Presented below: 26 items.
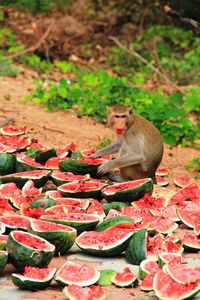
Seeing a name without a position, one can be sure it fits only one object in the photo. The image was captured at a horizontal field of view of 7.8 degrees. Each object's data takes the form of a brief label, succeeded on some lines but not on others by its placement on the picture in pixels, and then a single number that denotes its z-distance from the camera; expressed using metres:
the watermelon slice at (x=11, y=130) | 17.73
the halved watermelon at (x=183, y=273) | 9.92
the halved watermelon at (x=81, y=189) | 13.94
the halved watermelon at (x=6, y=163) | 15.16
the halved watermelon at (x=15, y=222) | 11.81
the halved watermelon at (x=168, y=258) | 10.65
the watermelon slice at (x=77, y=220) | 11.95
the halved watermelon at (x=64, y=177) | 14.60
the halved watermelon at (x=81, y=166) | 15.40
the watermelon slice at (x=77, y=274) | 10.07
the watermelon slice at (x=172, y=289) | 9.70
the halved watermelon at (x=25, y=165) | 15.10
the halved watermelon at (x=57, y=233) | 11.24
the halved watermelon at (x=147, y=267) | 10.48
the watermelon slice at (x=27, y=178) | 14.32
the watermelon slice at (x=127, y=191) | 13.86
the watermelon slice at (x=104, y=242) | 11.43
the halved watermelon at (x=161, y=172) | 17.44
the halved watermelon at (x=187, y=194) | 14.40
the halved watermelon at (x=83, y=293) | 9.60
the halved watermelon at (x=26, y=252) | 10.45
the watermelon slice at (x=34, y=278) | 9.99
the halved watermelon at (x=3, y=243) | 10.94
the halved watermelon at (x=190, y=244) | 11.97
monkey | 16.06
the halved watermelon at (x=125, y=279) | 10.28
